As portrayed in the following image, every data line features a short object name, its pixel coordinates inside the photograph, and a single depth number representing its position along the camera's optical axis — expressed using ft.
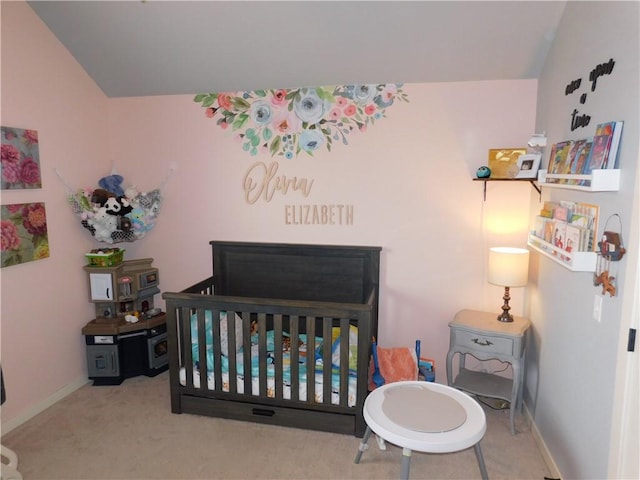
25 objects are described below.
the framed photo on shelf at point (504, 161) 8.84
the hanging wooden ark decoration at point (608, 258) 5.10
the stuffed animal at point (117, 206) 9.95
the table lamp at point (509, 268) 8.48
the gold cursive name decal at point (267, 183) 10.23
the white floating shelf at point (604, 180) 5.18
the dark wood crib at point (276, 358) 8.08
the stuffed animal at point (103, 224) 9.75
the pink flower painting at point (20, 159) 8.04
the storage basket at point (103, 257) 10.08
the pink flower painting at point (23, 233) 8.09
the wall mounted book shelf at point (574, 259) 5.61
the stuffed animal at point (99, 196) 9.94
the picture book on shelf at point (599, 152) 5.35
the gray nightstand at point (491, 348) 8.27
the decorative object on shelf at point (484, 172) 8.80
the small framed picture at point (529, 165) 8.34
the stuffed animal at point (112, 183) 10.43
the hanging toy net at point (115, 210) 9.75
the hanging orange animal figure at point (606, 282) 5.22
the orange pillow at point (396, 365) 9.02
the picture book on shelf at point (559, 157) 6.59
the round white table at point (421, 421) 5.92
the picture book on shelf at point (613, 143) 5.23
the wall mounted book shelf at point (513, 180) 8.48
